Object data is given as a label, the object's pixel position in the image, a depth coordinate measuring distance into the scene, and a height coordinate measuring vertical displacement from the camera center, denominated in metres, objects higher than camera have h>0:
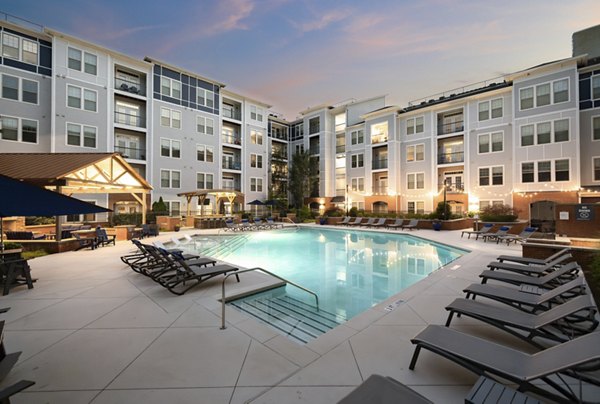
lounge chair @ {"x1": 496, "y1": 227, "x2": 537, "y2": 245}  14.12 -1.71
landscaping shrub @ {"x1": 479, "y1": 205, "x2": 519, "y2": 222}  18.20 -0.67
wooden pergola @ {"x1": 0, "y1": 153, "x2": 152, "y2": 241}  10.62 +1.50
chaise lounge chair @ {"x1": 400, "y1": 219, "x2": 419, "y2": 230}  21.86 -1.57
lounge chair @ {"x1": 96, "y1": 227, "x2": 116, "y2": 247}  13.07 -1.54
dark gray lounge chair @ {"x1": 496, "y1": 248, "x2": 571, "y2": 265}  7.15 -1.59
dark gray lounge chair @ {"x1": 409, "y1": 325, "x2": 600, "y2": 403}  2.44 -1.60
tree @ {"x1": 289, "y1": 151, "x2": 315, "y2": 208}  36.12 +3.86
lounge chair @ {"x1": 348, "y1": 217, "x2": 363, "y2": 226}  25.06 -1.60
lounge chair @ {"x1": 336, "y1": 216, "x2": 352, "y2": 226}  25.52 -1.53
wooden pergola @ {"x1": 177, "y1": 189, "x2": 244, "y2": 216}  23.77 +1.02
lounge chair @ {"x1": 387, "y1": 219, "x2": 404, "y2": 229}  22.33 -1.61
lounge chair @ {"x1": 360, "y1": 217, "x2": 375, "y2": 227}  23.73 -1.57
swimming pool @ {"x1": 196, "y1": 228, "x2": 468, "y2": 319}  7.18 -2.32
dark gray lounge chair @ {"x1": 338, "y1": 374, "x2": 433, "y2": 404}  2.18 -1.56
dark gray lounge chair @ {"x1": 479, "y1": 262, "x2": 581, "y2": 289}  5.55 -1.63
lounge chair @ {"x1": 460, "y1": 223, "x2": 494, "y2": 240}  15.88 -1.51
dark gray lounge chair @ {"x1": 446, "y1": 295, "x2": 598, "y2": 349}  3.53 -1.60
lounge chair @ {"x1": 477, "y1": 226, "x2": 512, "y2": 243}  14.78 -1.62
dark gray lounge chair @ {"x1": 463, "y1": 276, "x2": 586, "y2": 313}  4.42 -1.62
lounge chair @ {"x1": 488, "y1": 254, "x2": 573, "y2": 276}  6.51 -1.60
